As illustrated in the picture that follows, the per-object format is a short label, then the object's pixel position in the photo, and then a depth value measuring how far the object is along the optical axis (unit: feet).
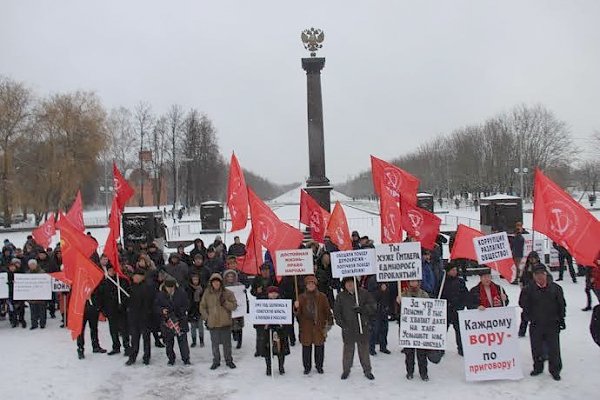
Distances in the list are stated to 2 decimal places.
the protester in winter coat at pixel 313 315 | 29.30
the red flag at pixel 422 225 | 36.52
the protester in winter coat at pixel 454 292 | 31.04
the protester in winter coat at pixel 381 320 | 33.19
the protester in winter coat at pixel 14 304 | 42.53
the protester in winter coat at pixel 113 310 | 34.73
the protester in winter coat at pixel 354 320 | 28.73
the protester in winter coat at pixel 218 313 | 30.78
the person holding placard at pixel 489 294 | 28.99
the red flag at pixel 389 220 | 33.37
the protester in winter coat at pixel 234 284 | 34.22
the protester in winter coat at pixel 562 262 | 51.90
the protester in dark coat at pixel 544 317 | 27.40
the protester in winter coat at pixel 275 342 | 30.07
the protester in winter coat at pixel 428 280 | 35.40
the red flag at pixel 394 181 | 34.14
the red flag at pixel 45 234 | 52.31
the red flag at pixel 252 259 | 37.88
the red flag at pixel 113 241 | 34.89
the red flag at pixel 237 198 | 40.57
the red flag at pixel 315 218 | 52.03
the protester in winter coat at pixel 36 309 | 42.19
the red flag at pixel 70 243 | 33.37
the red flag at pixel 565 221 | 27.45
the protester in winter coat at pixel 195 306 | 34.40
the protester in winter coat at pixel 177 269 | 37.65
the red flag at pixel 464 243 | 33.78
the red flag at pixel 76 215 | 42.06
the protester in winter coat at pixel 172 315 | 31.42
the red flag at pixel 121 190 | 44.11
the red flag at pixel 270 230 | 35.81
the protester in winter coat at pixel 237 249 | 52.90
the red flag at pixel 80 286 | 31.65
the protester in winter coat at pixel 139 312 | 32.40
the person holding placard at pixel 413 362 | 28.48
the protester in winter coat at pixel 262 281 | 34.22
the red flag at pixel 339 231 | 41.65
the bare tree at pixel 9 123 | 156.25
